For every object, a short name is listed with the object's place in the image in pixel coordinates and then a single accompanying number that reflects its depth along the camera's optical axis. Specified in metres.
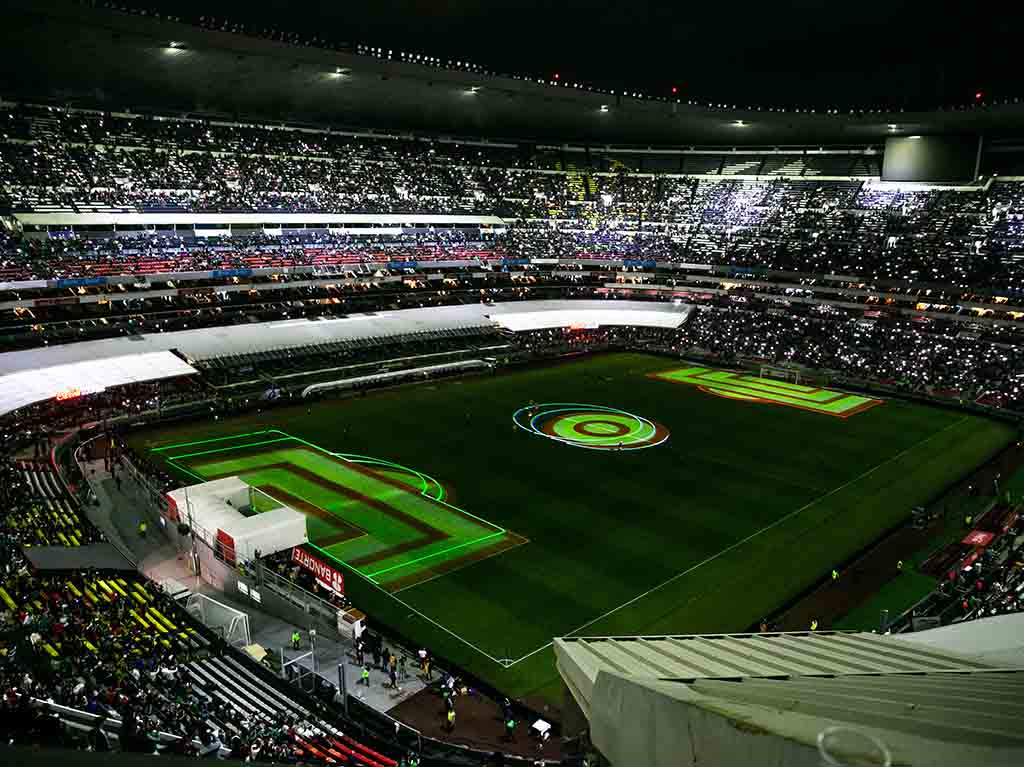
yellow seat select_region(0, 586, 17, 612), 21.43
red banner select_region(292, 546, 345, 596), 26.02
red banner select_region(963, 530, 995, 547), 31.69
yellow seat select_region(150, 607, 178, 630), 23.39
